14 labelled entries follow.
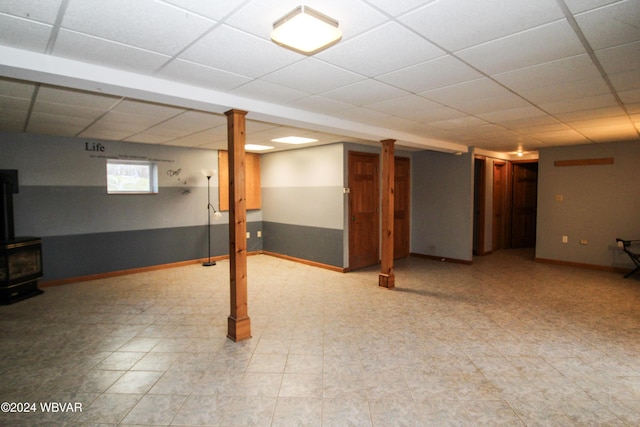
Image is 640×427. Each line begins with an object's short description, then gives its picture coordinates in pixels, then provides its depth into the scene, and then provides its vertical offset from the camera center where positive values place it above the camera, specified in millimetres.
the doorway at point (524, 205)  8844 -133
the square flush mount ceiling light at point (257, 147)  6502 +1111
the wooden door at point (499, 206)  8305 -147
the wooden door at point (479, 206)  7766 -136
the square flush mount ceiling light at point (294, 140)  5641 +1079
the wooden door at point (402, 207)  7418 -143
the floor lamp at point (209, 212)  7076 -221
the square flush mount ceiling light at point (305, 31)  1711 +923
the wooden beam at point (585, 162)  6234 +738
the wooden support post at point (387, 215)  5156 -223
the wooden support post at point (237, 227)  3309 -261
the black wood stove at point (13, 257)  4465 -756
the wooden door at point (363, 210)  6309 -172
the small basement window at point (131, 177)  6045 +479
